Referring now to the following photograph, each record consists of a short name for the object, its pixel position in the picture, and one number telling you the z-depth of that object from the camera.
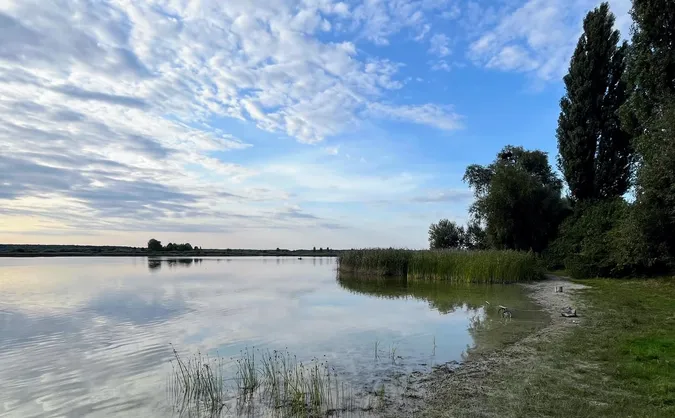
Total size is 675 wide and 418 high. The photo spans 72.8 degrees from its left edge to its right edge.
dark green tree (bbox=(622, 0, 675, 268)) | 16.84
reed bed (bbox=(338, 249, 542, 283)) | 23.23
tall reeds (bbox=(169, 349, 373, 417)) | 5.76
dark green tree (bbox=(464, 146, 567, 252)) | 32.50
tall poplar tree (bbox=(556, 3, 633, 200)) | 28.50
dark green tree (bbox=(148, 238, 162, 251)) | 85.88
